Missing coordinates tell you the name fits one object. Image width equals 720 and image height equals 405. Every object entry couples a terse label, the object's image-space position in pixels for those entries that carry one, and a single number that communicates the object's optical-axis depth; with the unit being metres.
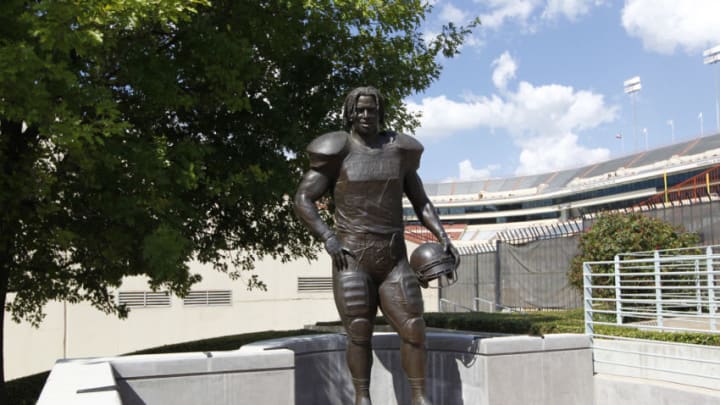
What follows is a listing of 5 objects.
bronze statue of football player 5.27
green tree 6.86
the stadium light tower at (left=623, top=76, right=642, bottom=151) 81.38
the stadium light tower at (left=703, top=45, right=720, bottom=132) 67.06
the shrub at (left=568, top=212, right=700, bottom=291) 14.44
